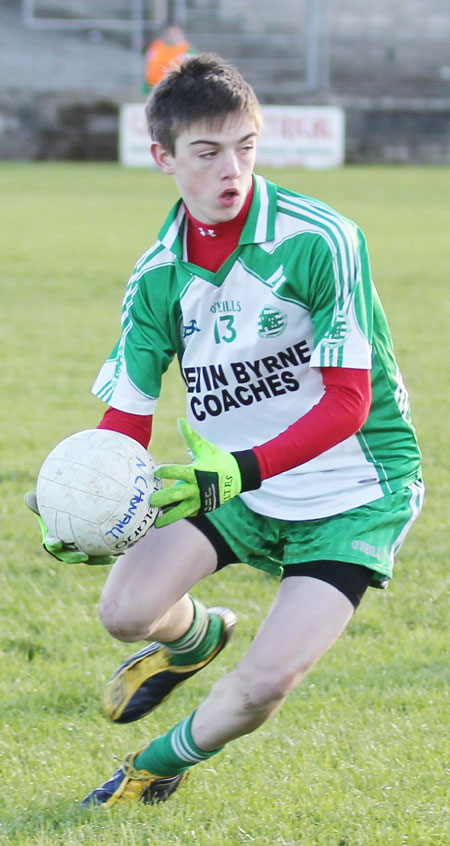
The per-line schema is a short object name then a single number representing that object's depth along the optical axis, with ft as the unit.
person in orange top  138.63
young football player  19.34
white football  19.03
